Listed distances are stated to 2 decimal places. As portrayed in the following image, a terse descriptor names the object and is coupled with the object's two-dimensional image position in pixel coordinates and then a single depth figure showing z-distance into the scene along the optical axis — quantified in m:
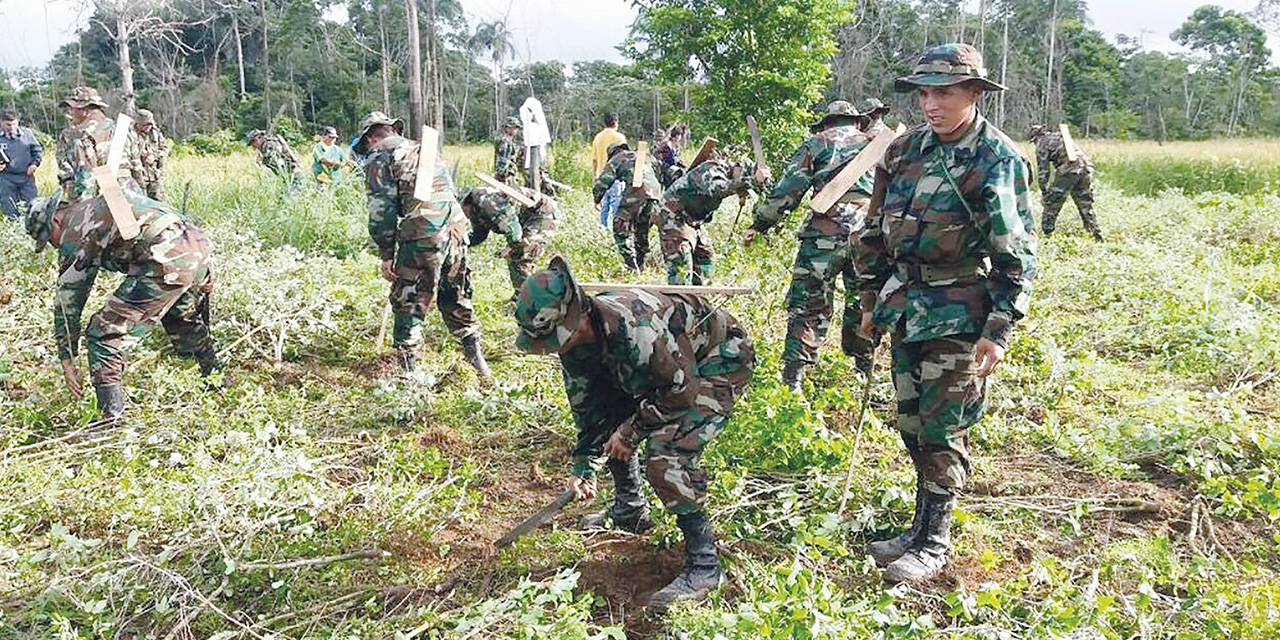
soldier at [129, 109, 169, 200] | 8.67
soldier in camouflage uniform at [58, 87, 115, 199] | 5.12
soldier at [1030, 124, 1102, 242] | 9.52
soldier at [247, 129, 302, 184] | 12.29
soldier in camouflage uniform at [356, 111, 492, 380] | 4.90
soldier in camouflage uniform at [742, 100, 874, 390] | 4.69
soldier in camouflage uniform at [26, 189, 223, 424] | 4.32
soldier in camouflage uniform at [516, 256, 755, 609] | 2.58
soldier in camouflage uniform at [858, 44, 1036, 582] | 2.75
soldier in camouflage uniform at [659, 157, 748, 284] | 6.45
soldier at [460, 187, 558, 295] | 5.94
